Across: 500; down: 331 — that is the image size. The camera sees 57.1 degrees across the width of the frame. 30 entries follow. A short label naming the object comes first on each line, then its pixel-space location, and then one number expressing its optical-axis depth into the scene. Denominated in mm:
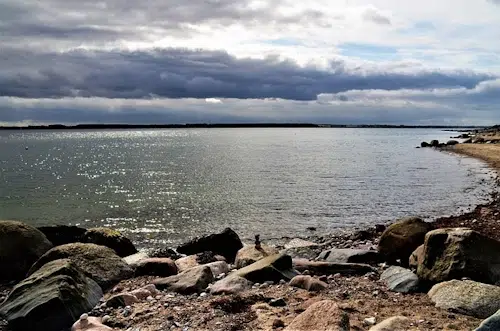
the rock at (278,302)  9688
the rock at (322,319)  7609
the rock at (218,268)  13666
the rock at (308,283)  10984
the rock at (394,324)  8000
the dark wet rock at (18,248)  14367
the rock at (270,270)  11750
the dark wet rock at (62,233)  19859
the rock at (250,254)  14523
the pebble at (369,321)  8617
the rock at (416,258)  12169
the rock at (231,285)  10820
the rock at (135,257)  16727
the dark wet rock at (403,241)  14773
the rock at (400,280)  11117
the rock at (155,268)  13847
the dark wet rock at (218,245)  18688
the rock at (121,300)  10328
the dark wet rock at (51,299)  9508
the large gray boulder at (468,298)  9188
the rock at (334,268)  13164
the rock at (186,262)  15516
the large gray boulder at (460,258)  11039
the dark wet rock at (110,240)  18109
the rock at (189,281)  11266
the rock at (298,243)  19280
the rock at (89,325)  8884
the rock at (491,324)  6254
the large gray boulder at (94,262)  12688
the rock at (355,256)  14575
